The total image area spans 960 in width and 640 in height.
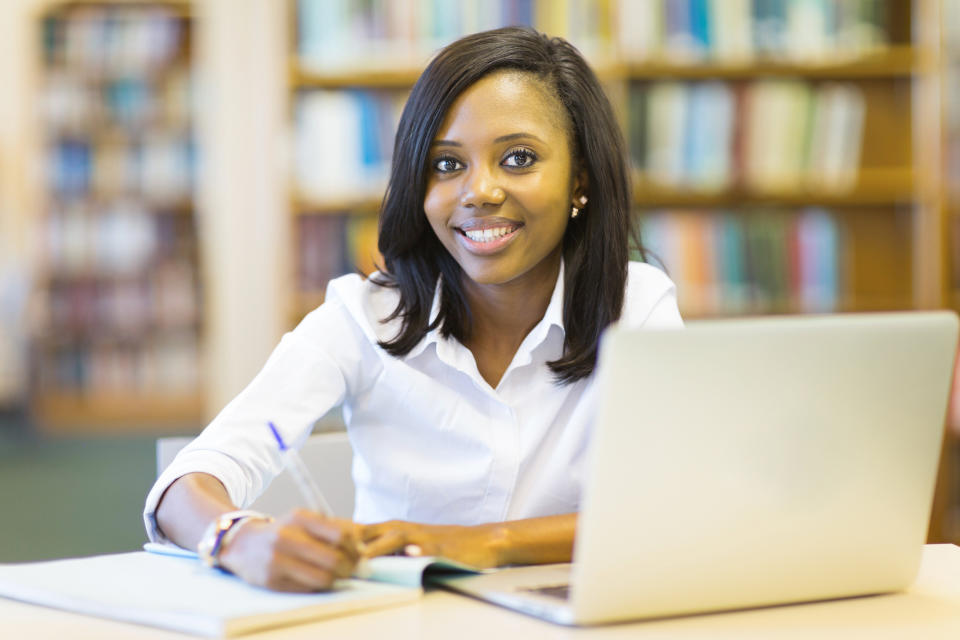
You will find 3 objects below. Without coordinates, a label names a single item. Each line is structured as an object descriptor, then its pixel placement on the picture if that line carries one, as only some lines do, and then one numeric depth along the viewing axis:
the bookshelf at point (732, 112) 7.39
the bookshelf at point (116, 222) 10.37
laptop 2.63
